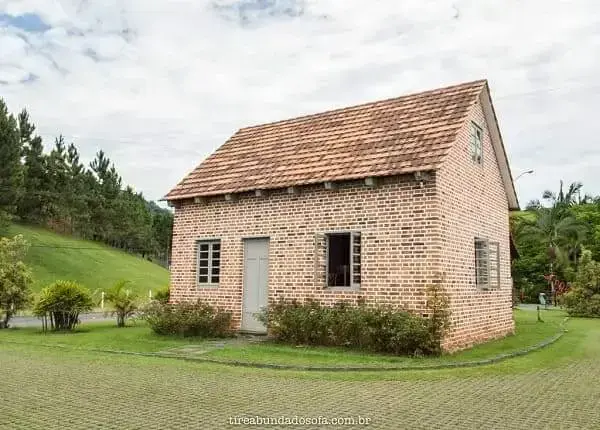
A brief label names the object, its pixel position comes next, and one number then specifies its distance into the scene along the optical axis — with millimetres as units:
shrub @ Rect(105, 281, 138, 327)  18828
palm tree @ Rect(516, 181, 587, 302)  45812
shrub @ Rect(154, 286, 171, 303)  19208
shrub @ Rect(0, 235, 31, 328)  18938
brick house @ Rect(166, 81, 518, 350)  13039
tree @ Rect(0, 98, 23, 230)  41531
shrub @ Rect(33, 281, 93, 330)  17641
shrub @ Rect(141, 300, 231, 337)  15062
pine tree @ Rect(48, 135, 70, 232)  52812
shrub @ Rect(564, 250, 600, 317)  29578
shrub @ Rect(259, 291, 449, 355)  12039
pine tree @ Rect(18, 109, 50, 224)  50469
